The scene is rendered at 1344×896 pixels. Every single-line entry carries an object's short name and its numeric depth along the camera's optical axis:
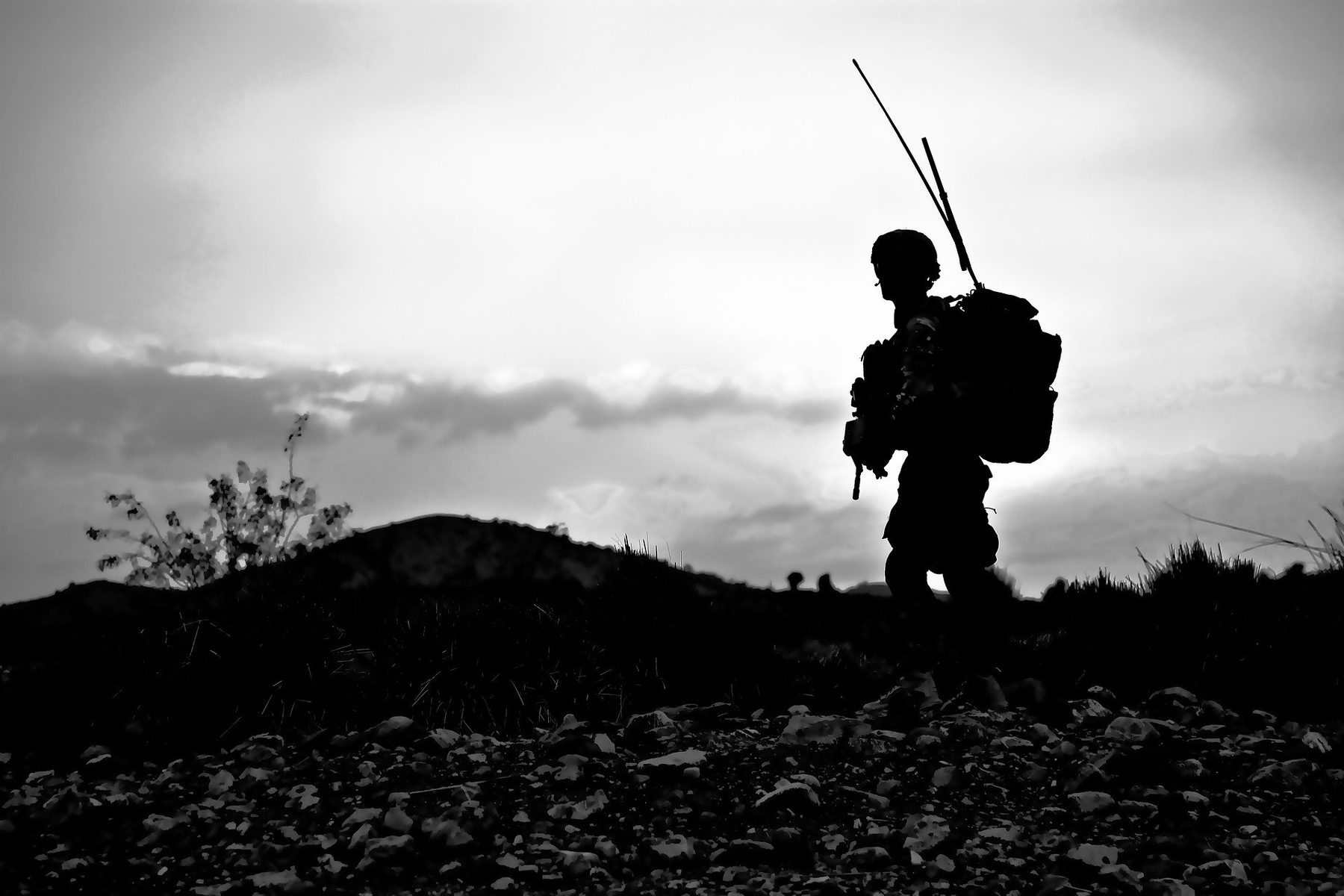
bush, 12.57
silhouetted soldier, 6.47
